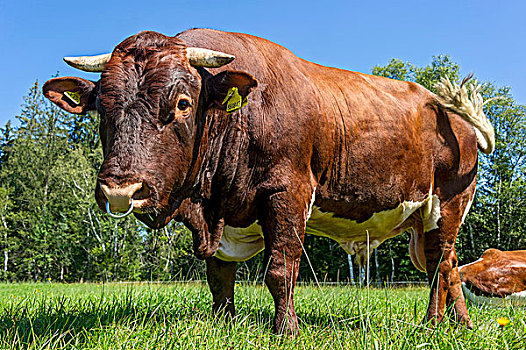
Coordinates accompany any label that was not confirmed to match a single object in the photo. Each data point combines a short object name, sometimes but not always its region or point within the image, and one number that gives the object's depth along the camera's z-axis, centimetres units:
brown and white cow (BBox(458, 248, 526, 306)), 633
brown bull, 298
